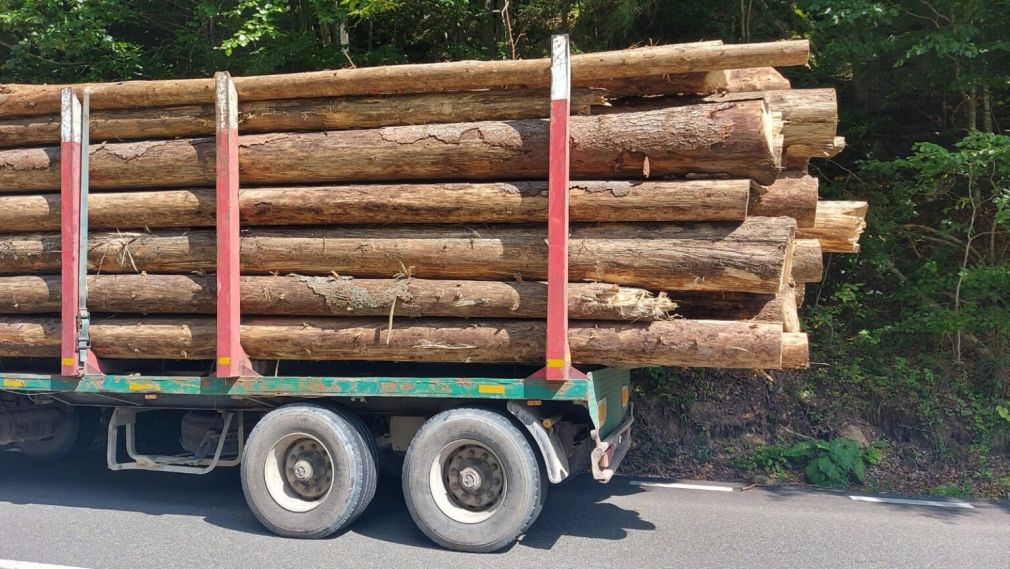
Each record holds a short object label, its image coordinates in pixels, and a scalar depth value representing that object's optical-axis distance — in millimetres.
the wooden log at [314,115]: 5754
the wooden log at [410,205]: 5410
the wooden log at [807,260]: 6426
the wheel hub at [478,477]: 5586
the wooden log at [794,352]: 5684
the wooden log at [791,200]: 6141
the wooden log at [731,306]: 5605
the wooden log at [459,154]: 5301
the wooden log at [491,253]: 5309
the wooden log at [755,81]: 6582
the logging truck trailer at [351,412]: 5418
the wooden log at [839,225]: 6867
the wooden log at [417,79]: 5301
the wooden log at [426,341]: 5320
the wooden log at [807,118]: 6125
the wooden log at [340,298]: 5426
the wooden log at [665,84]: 5484
